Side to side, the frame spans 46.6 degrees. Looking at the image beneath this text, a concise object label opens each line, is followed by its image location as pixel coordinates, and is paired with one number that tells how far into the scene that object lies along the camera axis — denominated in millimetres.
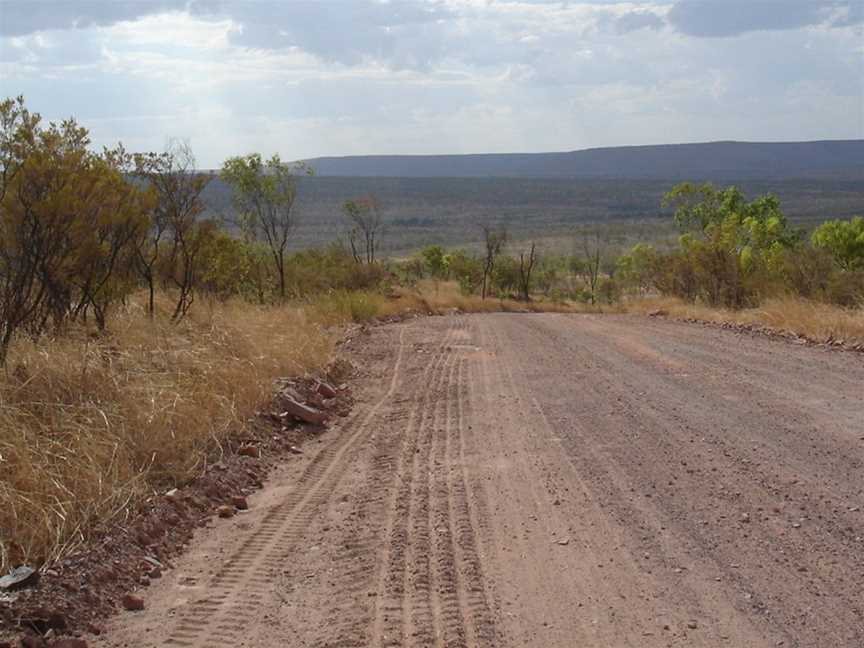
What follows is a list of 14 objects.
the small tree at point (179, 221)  16684
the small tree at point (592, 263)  60984
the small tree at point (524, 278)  48466
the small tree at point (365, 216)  48500
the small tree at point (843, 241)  36844
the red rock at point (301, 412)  10819
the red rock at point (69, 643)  4930
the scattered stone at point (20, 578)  5465
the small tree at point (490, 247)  47375
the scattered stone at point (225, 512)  7406
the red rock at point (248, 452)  9133
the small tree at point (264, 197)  27844
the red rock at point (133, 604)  5594
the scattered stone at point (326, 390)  12477
